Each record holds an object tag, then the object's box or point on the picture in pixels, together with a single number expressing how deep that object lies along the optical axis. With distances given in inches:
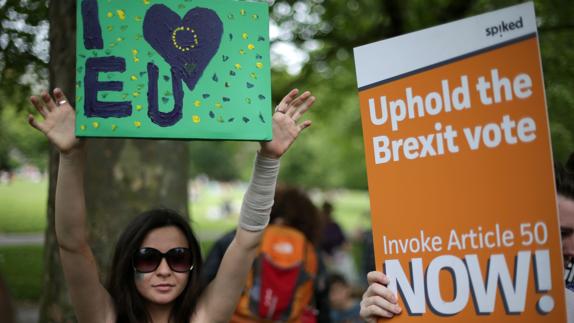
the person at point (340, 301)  235.5
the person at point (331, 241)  395.2
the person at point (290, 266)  147.2
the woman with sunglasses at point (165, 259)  84.0
